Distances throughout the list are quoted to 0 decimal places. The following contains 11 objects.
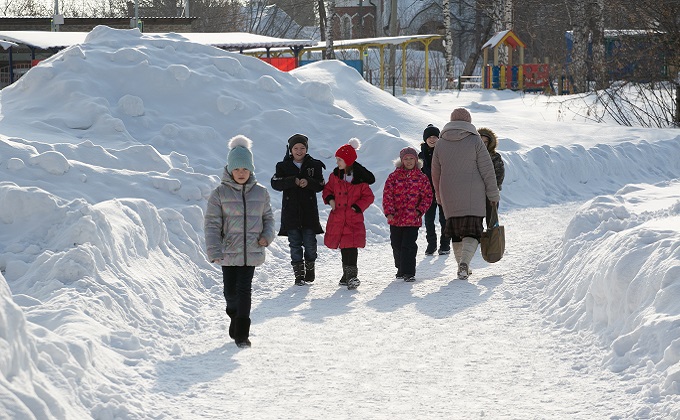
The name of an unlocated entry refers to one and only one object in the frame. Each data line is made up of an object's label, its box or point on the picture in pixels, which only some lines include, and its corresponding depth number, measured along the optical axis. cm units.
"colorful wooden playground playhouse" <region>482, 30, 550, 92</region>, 7900
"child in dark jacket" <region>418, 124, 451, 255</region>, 2147
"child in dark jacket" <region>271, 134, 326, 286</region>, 1848
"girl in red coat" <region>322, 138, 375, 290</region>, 1831
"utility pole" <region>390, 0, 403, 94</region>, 8662
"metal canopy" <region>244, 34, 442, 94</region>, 6825
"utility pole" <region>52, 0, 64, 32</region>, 7994
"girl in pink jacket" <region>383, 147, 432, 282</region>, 1864
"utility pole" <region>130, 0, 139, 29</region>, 8114
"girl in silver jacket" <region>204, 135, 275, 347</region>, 1353
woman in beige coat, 1842
